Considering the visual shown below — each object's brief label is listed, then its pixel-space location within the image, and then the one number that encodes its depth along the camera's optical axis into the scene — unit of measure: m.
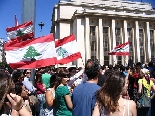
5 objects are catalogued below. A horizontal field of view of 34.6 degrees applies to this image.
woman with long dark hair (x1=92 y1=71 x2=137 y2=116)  2.96
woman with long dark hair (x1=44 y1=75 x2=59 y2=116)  4.61
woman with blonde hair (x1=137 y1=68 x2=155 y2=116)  6.64
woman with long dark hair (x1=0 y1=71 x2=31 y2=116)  2.55
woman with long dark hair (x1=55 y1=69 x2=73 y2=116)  4.19
